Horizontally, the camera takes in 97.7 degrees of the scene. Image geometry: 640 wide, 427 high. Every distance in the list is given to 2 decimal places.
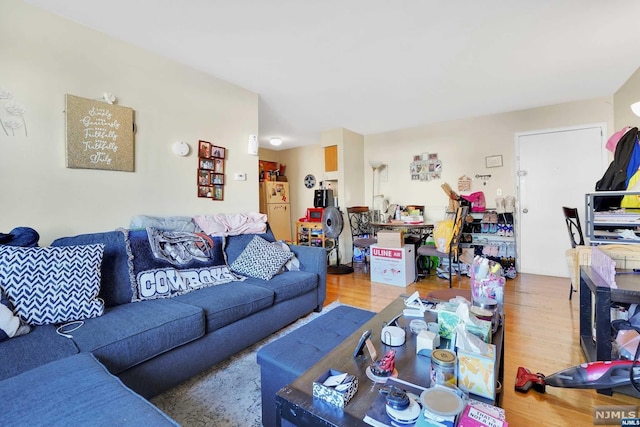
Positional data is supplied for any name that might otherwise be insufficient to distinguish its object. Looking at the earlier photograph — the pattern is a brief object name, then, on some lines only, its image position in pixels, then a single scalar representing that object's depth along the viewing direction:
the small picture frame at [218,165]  2.90
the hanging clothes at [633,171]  2.23
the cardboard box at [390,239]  3.60
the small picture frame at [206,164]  2.78
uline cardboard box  3.54
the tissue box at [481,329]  1.07
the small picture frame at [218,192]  2.90
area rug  1.35
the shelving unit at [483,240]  4.03
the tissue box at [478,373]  0.86
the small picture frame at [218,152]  2.87
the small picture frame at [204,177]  2.77
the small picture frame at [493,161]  4.16
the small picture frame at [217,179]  2.89
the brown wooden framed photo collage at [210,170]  2.78
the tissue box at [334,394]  0.82
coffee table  0.79
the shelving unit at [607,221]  1.79
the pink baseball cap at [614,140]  2.56
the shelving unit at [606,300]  1.48
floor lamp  5.22
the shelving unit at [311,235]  4.83
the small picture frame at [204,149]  2.76
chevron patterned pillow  1.41
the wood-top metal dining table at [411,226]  3.90
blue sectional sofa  1.11
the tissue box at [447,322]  1.16
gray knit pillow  2.38
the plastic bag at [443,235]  3.30
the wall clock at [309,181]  6.20
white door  3.67
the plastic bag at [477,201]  4.19
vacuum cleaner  1.31
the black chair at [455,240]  3.25
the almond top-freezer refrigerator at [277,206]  5.77
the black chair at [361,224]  4.74
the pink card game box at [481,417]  0.69
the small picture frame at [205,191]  2.78
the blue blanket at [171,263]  1.91
